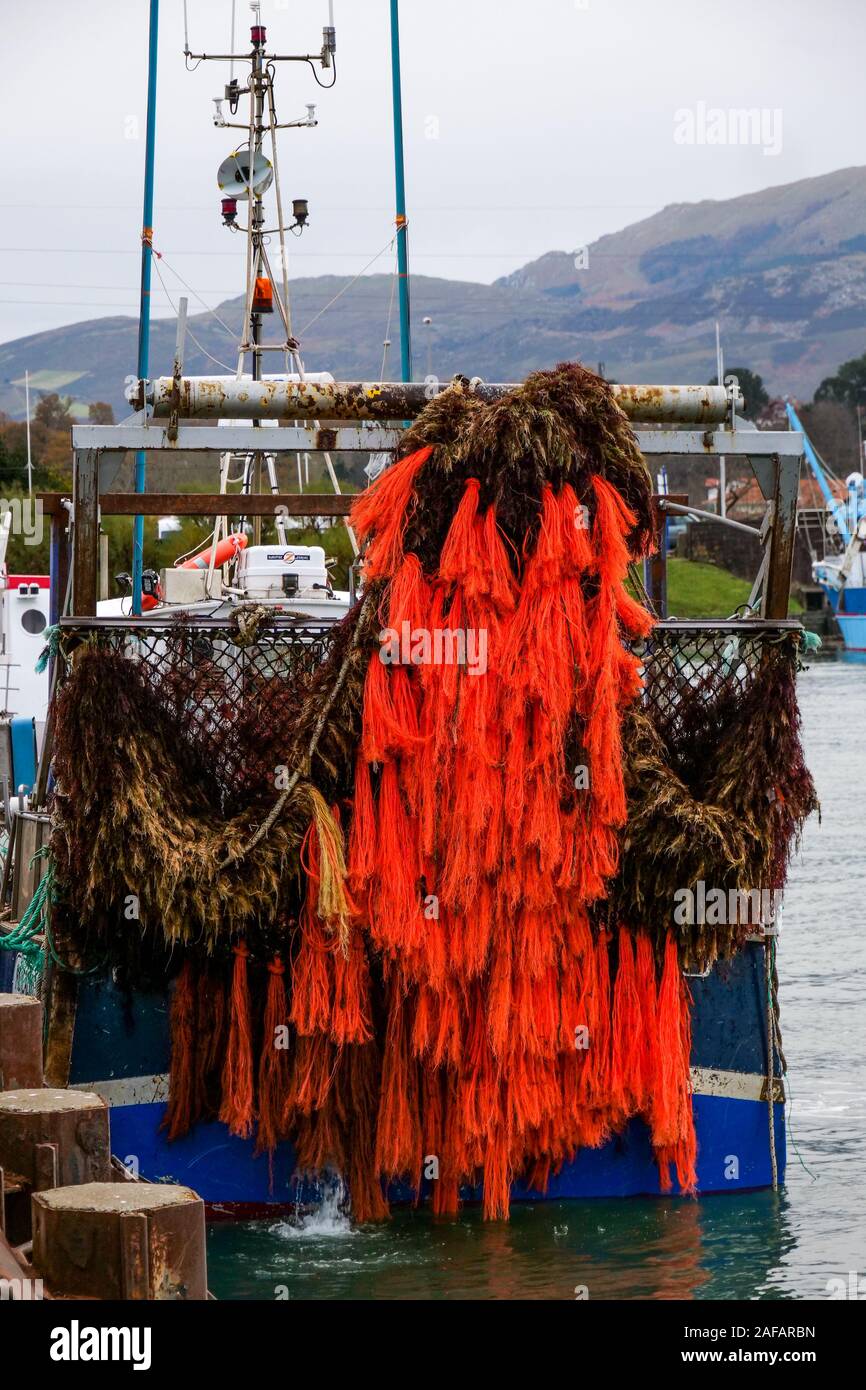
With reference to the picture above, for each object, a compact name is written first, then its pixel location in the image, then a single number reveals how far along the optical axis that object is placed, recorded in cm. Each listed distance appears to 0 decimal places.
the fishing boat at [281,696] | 1673
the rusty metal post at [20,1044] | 1502
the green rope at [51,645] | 1678
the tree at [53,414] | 15825
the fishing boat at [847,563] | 14987
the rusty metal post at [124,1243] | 1187
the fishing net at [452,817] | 1569
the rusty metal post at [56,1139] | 1363
